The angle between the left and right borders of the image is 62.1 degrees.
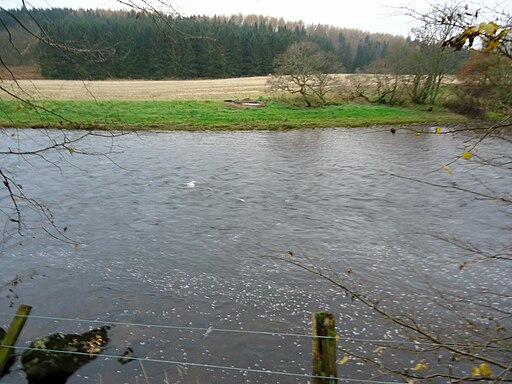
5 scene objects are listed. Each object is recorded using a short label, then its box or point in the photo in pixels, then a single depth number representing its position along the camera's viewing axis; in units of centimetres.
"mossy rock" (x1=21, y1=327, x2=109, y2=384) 598
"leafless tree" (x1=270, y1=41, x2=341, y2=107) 3381
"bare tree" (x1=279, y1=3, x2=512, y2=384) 628
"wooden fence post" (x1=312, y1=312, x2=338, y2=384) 318
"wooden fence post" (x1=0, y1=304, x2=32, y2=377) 408
